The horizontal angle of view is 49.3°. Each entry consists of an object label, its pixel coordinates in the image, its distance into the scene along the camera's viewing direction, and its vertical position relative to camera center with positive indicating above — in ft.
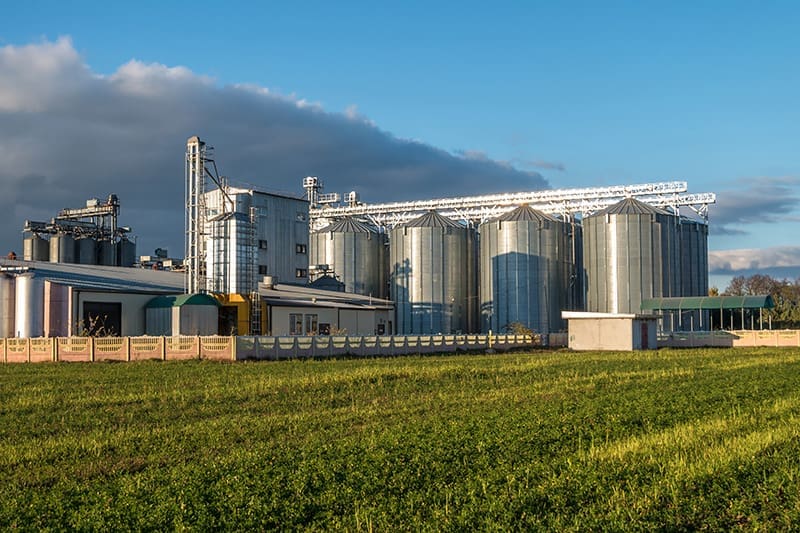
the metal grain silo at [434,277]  269.85 +10.26
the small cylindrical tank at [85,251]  260.48 +18.83
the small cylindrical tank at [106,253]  269.77 +18.57
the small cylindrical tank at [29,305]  165.07 +1.67
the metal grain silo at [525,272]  256.11 +10.73
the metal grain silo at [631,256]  254.68 +14.89
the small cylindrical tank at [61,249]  255.09 +18.94
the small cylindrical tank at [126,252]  275.18 +19.24
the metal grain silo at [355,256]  298.56 +18.70
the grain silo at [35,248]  259.80 +19.64
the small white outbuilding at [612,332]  201.26 -5.79
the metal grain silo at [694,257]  266.36 +15.28
